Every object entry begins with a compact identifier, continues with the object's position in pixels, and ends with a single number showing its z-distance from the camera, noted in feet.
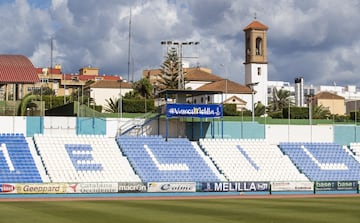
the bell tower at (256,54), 435.53
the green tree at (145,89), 358.02
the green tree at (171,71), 380.58
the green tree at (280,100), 415.46
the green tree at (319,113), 317.32
